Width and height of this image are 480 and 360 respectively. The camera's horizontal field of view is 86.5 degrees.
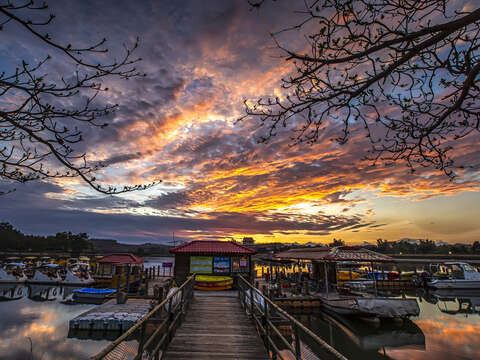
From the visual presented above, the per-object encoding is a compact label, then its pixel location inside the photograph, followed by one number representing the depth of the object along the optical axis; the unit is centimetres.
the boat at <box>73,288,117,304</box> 2498
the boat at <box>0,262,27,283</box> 3612
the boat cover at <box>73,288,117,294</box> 2512
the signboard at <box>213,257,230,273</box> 2197
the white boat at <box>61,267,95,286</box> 3488
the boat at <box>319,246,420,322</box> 1764
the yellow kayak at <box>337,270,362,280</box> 3434
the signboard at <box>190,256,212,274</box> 2181
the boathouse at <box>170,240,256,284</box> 2184
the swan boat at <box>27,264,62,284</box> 3597
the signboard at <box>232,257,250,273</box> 2220
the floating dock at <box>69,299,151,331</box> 1528
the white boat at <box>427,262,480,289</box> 3069
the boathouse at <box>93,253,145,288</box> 2425
